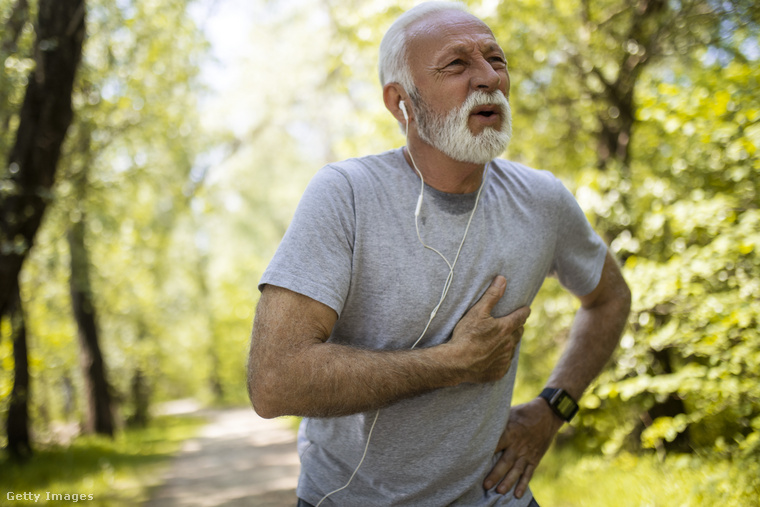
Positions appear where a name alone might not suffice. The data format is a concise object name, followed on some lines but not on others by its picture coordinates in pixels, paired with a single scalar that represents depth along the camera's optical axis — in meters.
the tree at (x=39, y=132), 4.90
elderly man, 1.50
